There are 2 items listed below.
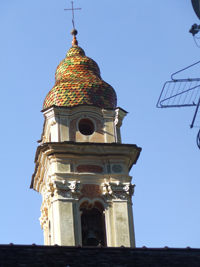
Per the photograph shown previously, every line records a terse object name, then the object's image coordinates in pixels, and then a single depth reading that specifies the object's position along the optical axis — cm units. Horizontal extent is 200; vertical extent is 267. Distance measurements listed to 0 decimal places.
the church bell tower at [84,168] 4088
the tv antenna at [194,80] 2478
